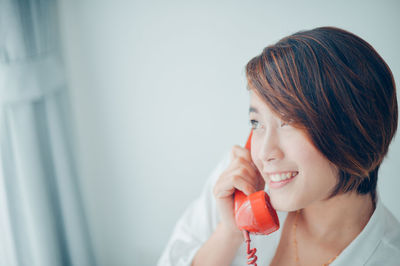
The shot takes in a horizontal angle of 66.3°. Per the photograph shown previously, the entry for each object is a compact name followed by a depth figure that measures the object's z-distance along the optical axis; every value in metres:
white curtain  1.12
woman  0.75
